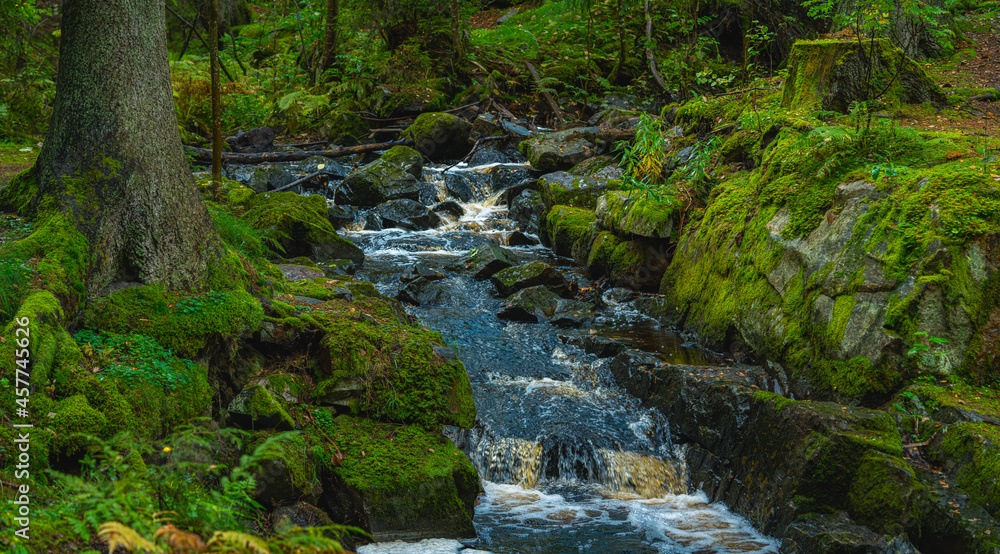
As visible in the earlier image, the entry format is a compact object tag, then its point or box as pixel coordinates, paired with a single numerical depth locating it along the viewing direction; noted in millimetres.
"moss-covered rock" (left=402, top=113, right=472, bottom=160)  16969
